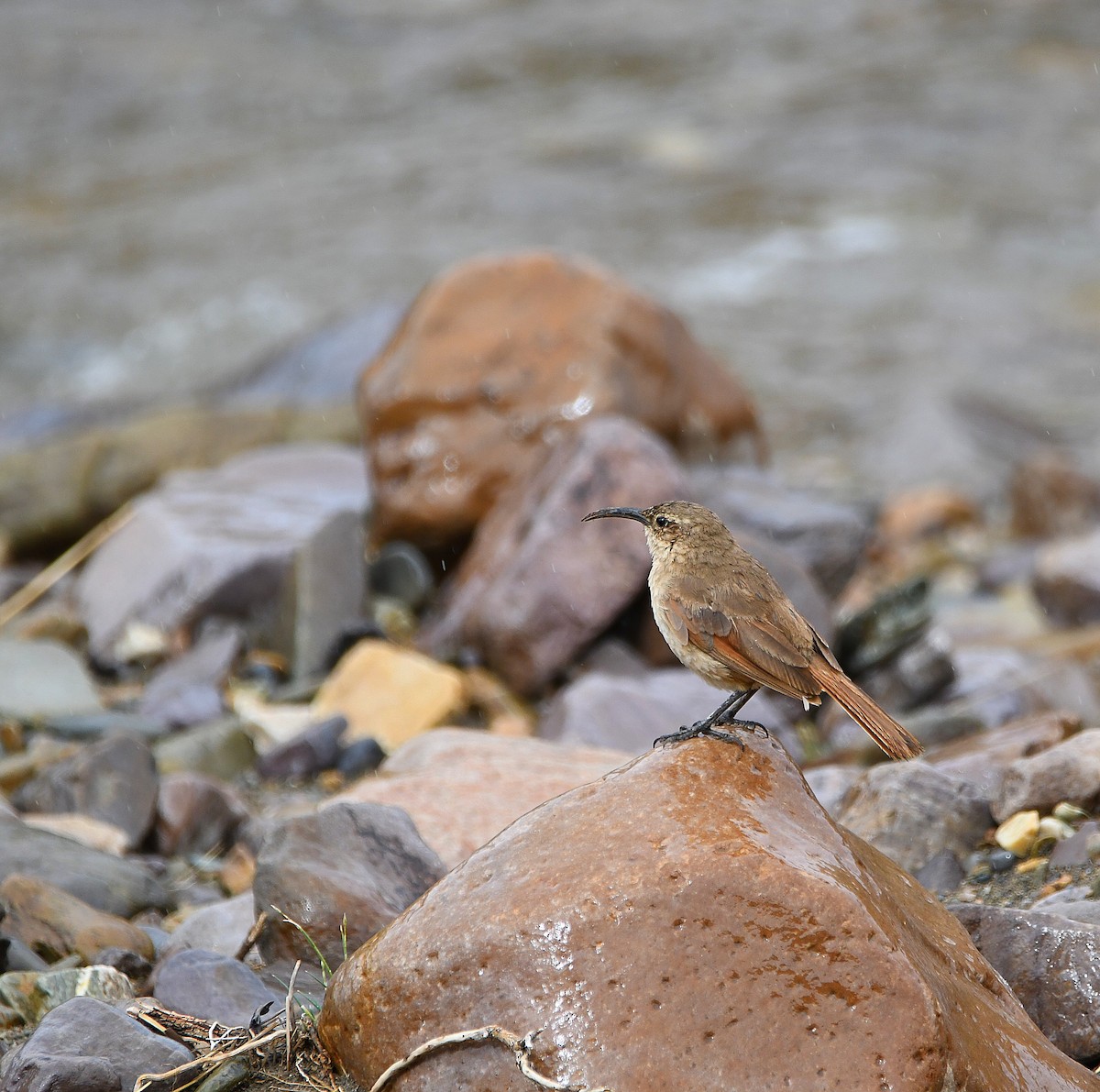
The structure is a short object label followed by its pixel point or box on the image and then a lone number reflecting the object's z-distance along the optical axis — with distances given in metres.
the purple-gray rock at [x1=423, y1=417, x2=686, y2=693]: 16.33
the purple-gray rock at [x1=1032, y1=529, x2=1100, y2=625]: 19.27
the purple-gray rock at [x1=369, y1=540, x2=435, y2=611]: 18.62
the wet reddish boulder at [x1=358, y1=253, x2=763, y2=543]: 19.05
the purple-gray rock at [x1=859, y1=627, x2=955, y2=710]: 16.34
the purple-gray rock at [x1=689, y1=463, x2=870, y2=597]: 18.70
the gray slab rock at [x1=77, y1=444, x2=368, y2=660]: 17.53
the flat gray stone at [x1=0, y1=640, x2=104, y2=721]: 15.55
